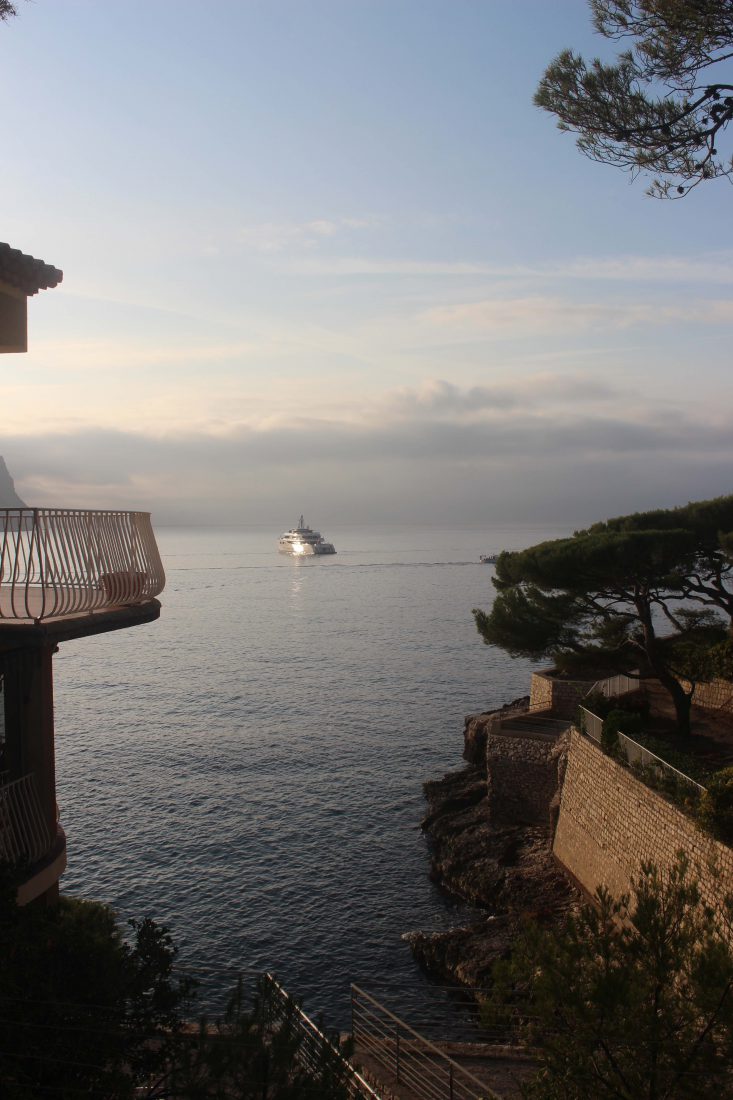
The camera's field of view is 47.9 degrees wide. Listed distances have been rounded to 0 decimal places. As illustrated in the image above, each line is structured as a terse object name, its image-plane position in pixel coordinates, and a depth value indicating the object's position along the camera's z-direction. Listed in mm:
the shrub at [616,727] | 22891
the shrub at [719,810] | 16109
